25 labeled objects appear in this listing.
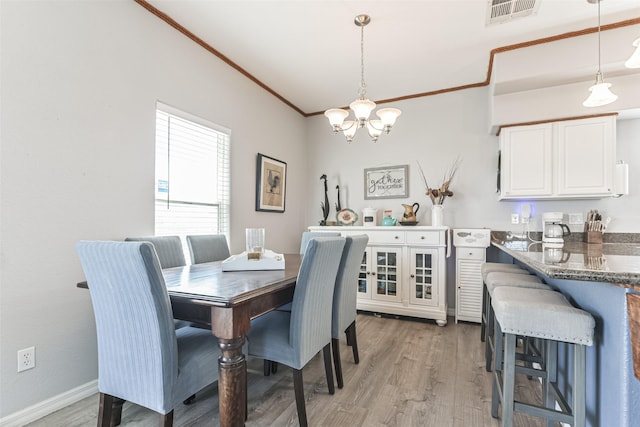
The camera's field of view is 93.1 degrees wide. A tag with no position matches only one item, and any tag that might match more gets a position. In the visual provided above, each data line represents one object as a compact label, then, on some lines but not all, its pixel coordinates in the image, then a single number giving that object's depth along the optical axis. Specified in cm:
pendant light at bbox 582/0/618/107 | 198
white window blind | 252
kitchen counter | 96
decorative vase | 353
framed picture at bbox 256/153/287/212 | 360
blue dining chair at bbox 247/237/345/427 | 156
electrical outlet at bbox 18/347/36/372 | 167
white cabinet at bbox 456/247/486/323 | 326
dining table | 125
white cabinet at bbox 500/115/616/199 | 280
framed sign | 402
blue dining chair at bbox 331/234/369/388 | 204
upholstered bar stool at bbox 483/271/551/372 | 187
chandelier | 230
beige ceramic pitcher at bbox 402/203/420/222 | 365
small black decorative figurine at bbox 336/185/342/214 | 435
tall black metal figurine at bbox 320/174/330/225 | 439
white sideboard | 333
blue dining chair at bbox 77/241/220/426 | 116
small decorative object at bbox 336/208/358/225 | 404
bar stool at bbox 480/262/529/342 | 236
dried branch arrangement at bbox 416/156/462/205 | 364
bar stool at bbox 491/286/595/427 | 122
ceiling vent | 228
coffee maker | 224
